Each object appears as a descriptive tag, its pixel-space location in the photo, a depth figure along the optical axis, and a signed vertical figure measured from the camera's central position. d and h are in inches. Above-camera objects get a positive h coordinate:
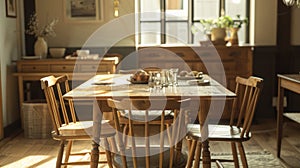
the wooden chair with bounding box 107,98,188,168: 88.8 -20.7
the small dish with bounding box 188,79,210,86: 119.5 -9.9
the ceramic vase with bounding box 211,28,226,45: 202.2 +5.9
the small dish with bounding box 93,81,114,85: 124.6 -10.2
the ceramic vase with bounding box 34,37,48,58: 196.9 +1.0
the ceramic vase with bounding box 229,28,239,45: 205.0 +5.4
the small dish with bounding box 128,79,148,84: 125.1 -10.1
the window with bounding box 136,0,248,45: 218.2 +17.7
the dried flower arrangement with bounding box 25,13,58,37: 202.1 +10.6
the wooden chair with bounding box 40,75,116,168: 110.9 -22.7
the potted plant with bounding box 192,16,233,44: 202.7 +9.8
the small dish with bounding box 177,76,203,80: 130.3 -9.1
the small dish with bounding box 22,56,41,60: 194.1 -3.5
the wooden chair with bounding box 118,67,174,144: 128.4 -21.8
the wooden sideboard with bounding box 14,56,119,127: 185.6 -8.5
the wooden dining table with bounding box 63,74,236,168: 99.7 -11.3
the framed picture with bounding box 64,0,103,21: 207.0 +19.7
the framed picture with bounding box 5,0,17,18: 183.9 +19.1
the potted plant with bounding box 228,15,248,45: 205.0 +8.4
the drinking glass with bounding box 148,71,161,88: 117.6 -9.2
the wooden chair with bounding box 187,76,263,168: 109.6 -23.5
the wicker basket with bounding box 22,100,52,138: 178.9 -30.6
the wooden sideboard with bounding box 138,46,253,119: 199.3 -5.1
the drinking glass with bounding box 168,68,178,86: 122.6 -8.6
